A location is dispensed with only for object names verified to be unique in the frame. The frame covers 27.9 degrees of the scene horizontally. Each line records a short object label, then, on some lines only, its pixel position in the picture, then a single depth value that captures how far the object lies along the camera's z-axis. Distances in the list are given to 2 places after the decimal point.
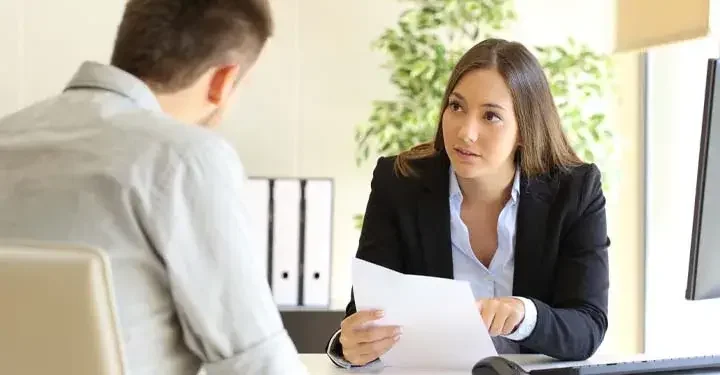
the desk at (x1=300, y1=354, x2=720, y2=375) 2.30
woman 2.54
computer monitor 2.24
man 1.60
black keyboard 2.17
